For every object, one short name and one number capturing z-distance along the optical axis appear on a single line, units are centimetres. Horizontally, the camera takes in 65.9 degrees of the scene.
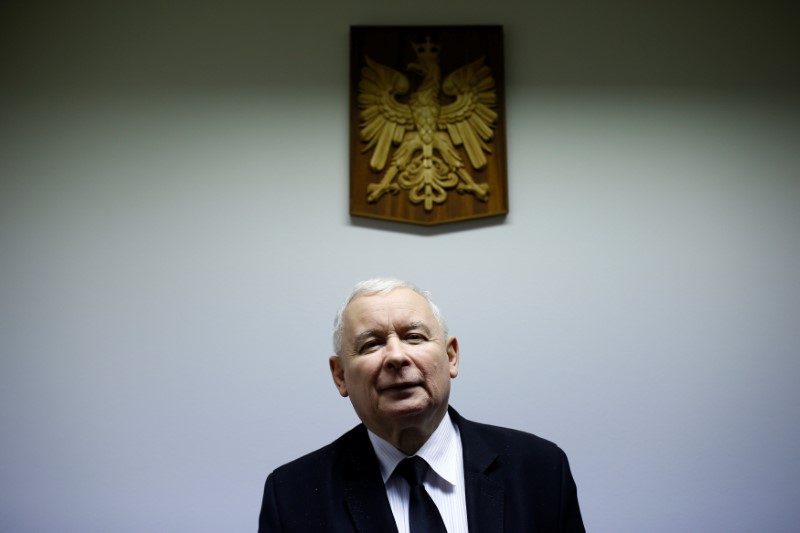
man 133
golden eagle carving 227
